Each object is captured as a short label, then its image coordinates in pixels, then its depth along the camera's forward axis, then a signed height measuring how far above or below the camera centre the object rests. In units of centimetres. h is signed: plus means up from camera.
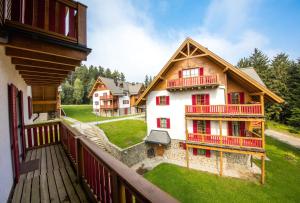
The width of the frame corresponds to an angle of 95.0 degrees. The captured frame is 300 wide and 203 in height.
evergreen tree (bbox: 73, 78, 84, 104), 4947 +404
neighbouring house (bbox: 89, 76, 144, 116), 3266 +115
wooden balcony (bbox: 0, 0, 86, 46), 223 +157
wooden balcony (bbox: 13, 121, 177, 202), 133 -176
